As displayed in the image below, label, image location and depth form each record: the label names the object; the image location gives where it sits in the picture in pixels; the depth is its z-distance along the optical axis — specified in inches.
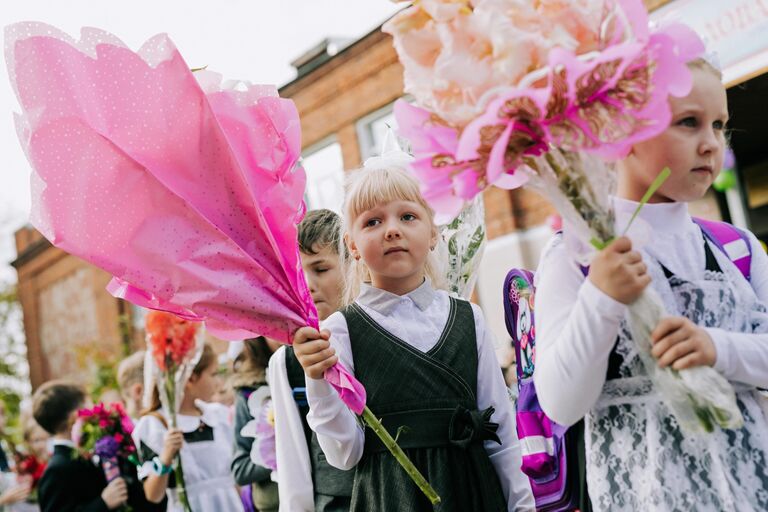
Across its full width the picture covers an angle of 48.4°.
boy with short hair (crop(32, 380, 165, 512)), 196.4
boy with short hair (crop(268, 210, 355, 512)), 107.7
